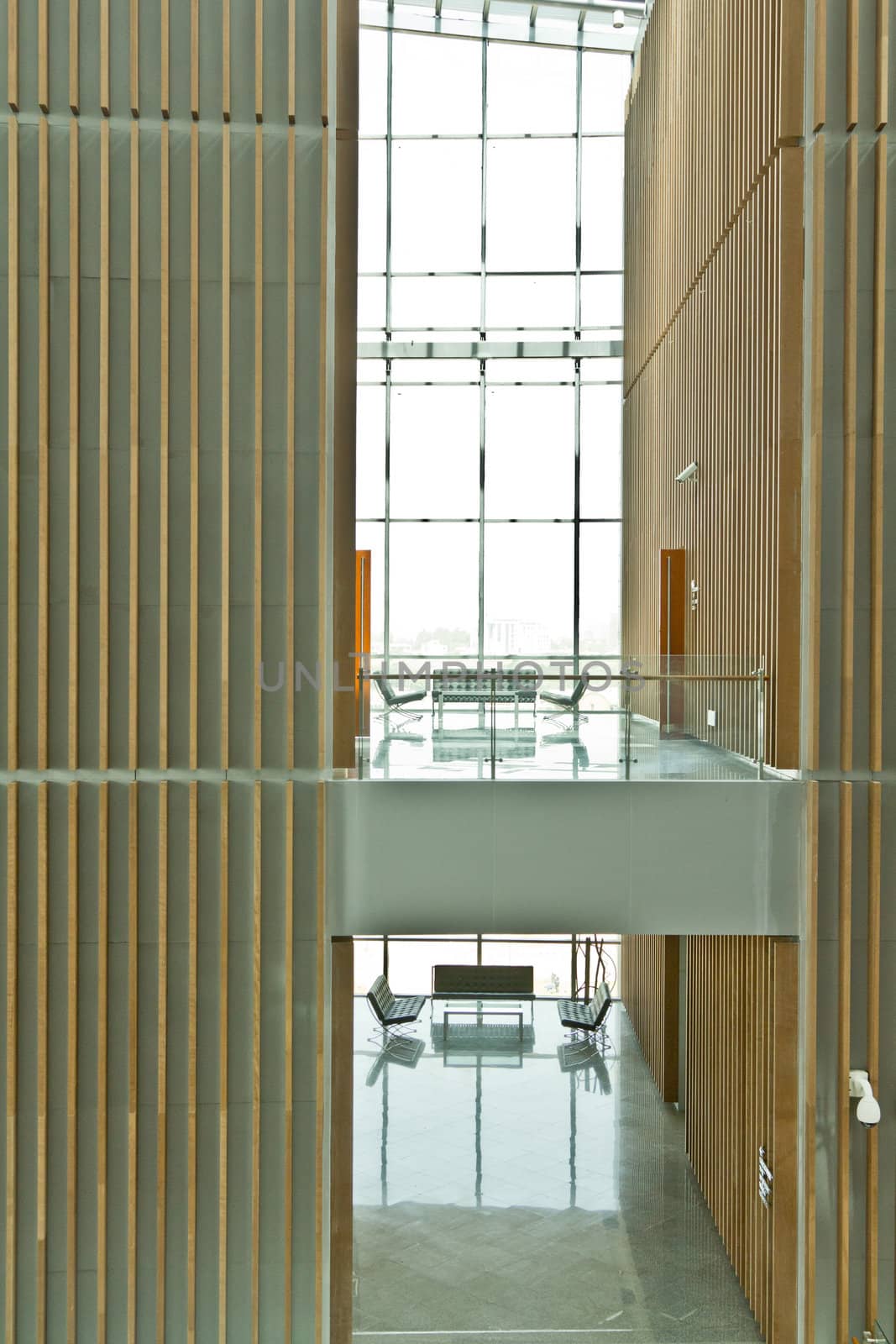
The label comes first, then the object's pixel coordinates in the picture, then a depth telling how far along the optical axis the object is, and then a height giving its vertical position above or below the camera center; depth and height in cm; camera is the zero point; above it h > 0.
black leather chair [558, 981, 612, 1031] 1371 -508
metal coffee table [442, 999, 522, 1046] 1518 -555
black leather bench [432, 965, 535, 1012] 1462 -487
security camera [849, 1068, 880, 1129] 716 -320
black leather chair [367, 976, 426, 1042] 1380 -516
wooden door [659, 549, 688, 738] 1195 +36
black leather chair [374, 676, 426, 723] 820 -52
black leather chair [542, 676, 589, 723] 814 -53
